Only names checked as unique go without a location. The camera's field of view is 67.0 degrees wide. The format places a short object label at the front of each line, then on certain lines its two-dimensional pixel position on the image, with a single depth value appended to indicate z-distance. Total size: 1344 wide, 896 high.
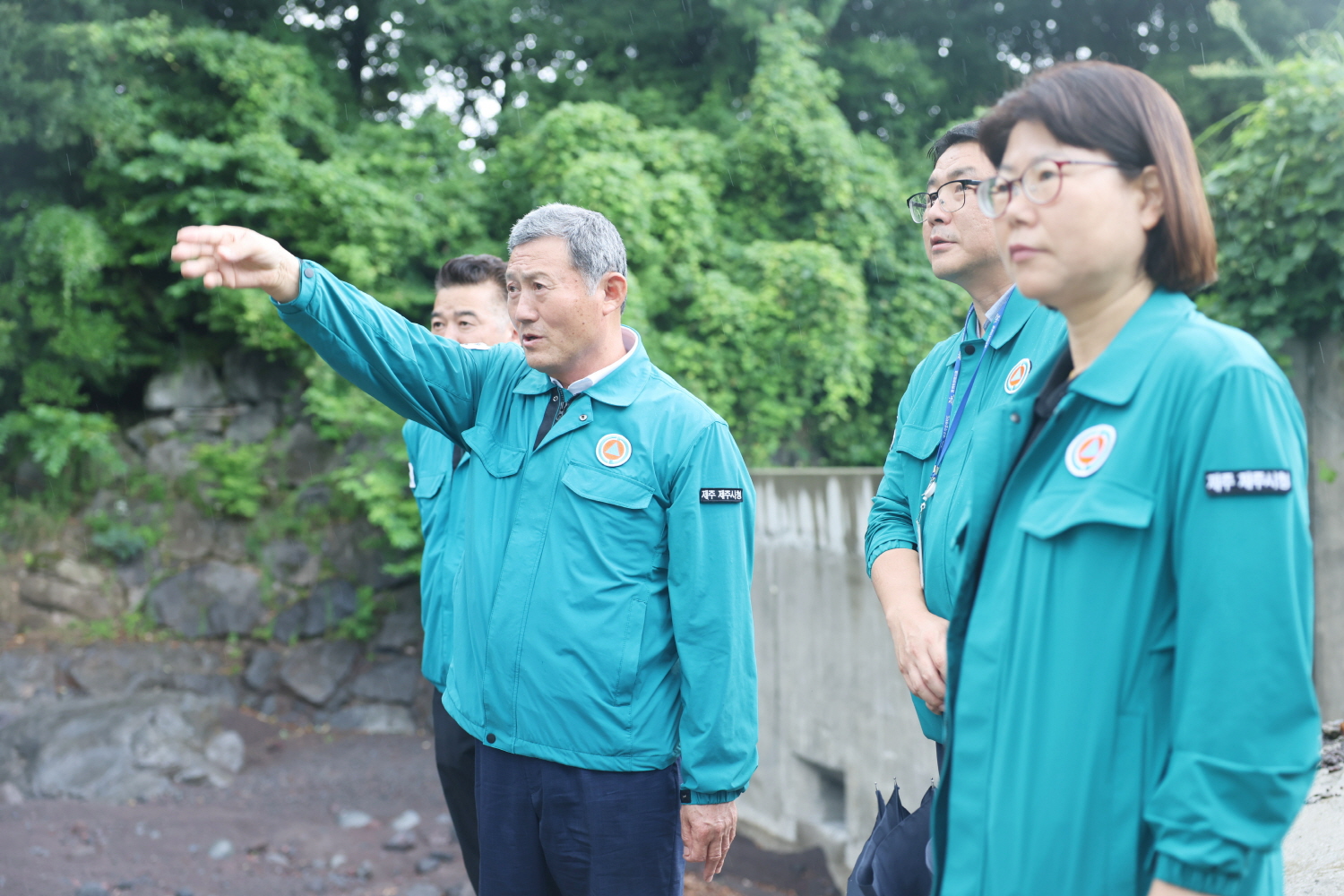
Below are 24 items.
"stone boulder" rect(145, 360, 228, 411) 10.05
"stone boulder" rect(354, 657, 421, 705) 8.85
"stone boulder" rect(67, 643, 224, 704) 8.57
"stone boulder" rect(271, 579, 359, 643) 9.32
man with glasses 1.79
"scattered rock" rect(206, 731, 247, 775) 7.45
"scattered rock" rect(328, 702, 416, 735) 8.57
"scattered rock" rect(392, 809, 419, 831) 6.61
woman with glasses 1.10
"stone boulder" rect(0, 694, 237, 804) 6.84
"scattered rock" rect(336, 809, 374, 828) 6.66
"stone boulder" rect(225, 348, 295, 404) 10.07
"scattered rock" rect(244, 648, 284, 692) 8.90
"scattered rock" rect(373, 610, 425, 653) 9.14
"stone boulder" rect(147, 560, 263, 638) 9.34
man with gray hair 2.23
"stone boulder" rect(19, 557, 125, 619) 9.36
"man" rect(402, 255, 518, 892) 3.02
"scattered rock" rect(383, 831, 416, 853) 6.21
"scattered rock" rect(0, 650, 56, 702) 8.37
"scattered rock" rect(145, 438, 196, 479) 9.95
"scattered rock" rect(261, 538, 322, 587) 9.61
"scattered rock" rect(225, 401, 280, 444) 10.09
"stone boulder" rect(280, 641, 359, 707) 8.79
